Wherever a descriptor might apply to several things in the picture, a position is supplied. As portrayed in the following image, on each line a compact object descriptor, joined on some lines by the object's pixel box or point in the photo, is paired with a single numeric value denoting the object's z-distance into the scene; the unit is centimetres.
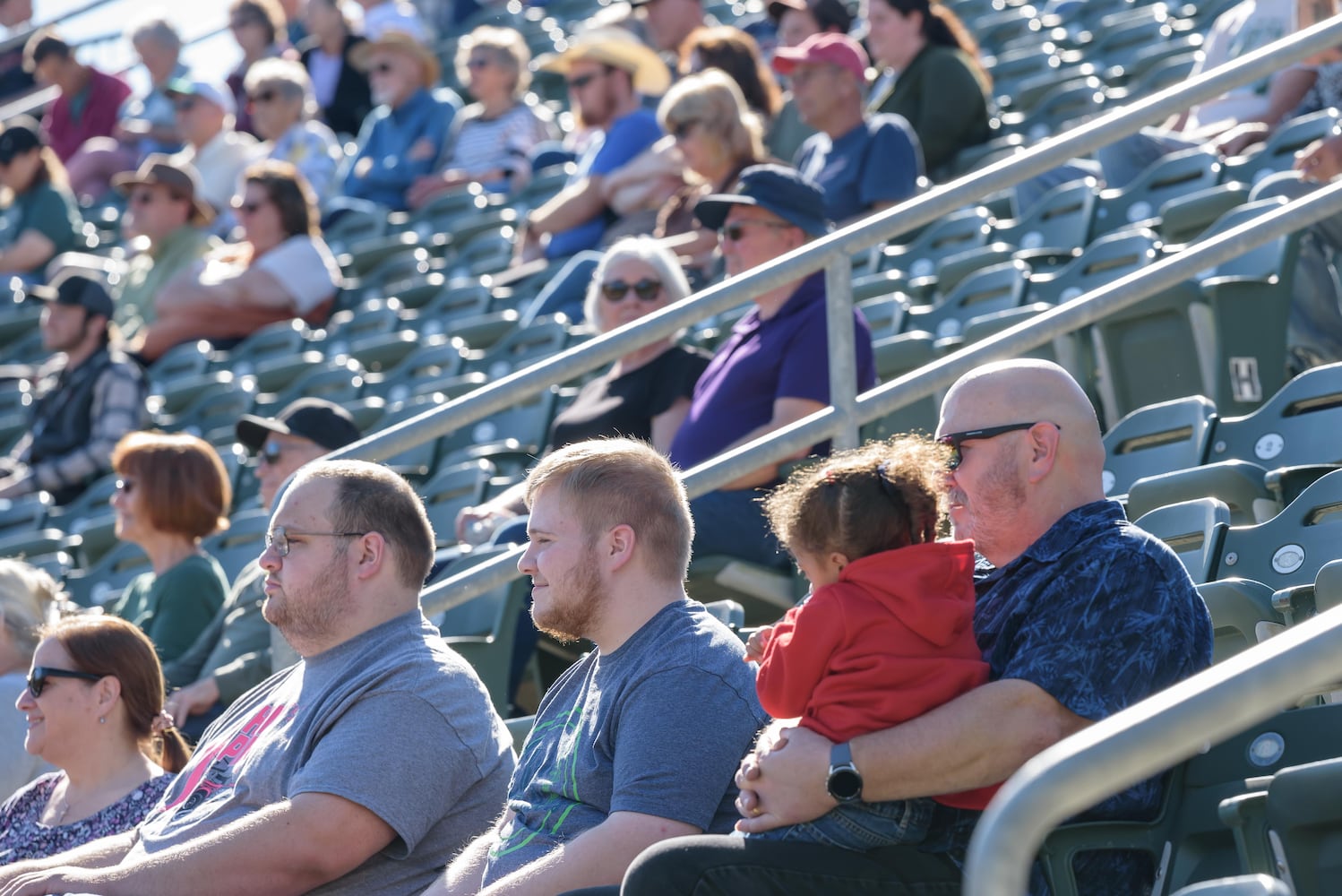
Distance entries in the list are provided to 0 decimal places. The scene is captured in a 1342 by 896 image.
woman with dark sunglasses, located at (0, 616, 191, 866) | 799
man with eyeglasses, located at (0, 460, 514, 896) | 611
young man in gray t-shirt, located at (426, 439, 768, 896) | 550
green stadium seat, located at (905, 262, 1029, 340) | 1098
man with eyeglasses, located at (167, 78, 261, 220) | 2103
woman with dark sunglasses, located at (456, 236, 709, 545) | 1002
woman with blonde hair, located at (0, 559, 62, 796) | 904
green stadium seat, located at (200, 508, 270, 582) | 1157
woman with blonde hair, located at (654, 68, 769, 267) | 1316
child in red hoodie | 513
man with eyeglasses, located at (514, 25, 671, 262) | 1648
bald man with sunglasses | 498
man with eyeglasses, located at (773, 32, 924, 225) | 1329
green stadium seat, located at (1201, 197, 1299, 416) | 904
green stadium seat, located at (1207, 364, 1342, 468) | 757
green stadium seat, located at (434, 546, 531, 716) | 888
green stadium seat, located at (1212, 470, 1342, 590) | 651
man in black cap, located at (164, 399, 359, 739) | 930
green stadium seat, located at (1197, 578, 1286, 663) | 608
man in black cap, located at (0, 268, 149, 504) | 1510
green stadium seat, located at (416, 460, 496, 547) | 1113
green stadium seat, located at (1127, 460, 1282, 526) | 725
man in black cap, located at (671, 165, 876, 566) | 880
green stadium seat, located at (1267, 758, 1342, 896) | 443
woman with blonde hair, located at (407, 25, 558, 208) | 1906
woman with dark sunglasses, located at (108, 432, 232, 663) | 1037
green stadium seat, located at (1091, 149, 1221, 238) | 1201
